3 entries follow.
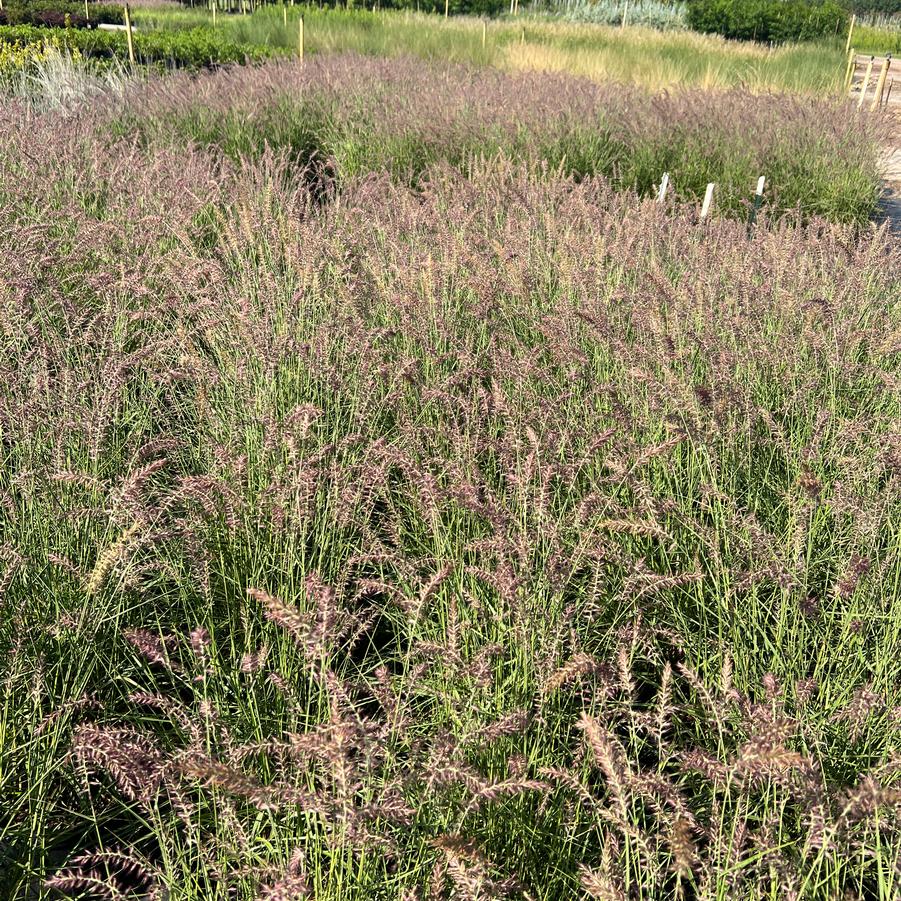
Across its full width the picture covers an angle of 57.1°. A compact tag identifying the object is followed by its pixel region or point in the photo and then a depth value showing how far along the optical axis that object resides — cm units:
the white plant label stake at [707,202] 485
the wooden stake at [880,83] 1242
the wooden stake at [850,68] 1361
